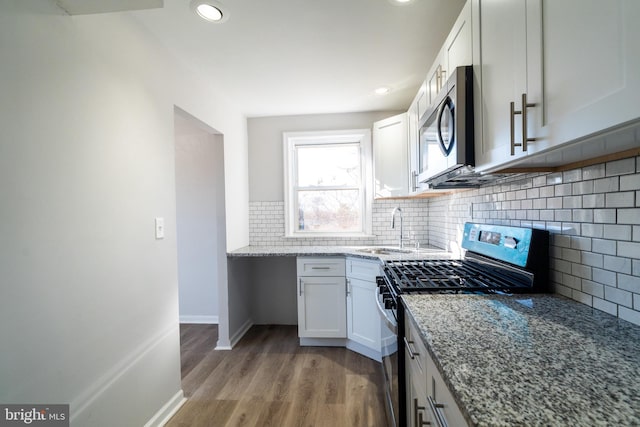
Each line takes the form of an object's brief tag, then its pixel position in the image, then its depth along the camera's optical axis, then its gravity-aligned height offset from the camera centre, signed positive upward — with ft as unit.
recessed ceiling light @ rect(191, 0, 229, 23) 4.77 +3.52
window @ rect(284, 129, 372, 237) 10.41 +0.92
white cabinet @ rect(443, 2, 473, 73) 4.01 +2.53
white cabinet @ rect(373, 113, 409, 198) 8.36 +1.60
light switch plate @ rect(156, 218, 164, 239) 5.51 -0.33
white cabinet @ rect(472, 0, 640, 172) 1.84 +1.05
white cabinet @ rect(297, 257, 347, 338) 8.56 -2.74
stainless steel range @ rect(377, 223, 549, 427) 3.96 -1.16
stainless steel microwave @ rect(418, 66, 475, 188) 3.99 +1.22
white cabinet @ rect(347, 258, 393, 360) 7.66 -2.86
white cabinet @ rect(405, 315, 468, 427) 2.30 -1.83
